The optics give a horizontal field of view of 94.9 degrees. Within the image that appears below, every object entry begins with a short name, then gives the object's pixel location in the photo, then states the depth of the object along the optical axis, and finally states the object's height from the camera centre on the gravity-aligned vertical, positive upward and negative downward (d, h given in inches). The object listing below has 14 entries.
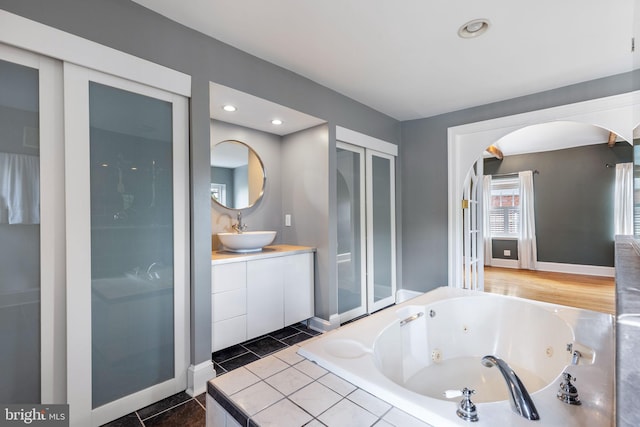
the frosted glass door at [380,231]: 139.8 -8.7
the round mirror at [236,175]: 115.5 +16.4
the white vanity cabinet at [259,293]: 92.8 -27.6
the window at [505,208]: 250.1 +3.2
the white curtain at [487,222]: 262.1 -9.2
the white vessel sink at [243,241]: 101.7 -9.1
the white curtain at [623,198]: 196.9 +8.3
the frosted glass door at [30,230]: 54.9 -2.4
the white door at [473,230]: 141.7 -9.3
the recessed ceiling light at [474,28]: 75.7 +49.0
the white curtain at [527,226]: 238.7 -12.4
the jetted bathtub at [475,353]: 39.2 -27.3
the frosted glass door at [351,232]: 126.0 -8.2
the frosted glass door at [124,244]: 61.2 -6.5
